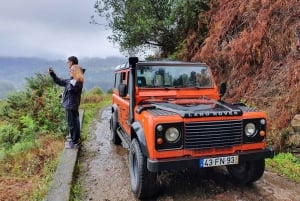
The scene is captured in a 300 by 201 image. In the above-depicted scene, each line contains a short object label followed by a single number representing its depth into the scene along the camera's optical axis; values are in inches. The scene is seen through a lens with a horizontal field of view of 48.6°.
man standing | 272.8
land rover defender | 174.7
